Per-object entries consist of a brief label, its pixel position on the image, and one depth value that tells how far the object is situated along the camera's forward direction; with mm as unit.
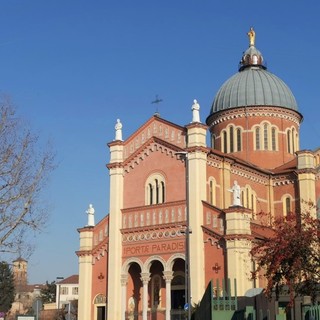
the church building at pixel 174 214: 41469
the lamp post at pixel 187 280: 31561
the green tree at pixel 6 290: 86188
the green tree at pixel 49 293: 98250
